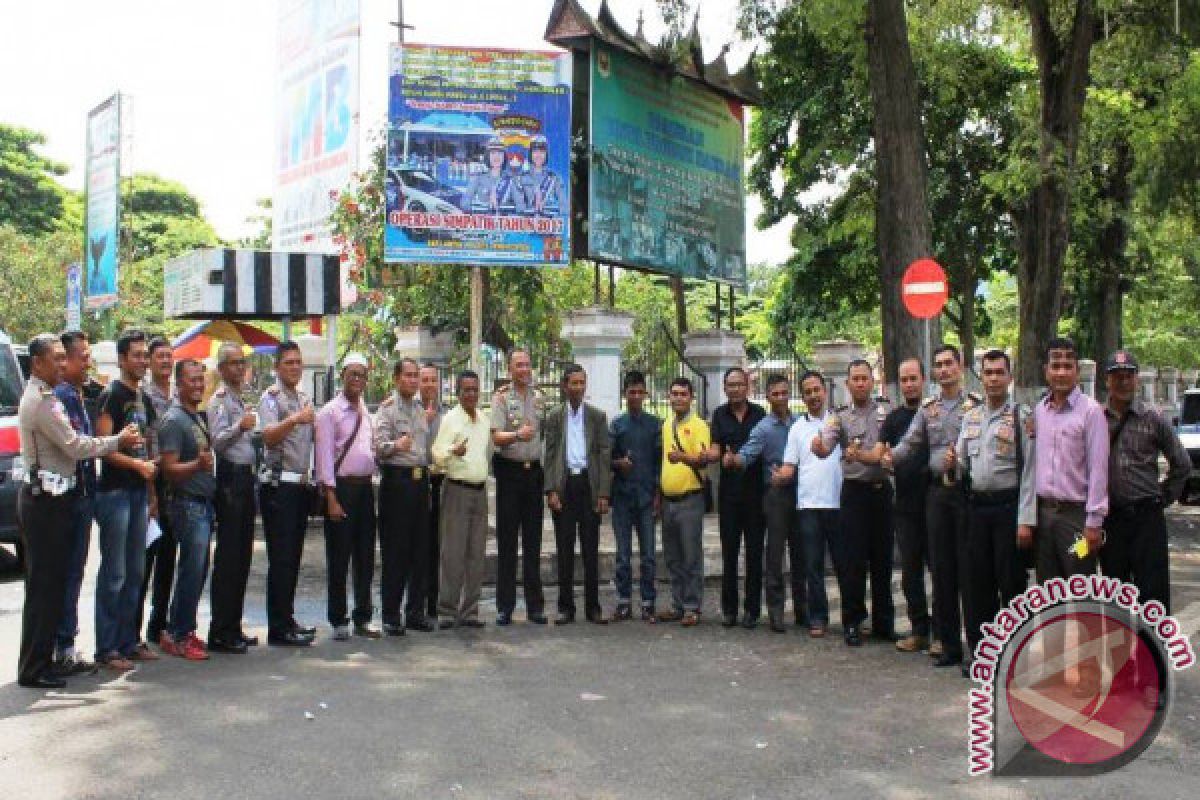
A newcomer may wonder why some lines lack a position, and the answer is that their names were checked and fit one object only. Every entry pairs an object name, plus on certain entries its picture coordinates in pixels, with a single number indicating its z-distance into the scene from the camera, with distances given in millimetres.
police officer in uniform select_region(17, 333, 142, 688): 6113
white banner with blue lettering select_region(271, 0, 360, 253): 19578
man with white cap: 7590
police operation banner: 12352
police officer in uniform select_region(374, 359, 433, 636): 7879
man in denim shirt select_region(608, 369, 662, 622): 8469
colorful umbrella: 15922
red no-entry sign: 10883
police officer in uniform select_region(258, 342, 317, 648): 7387
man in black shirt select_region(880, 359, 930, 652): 7285
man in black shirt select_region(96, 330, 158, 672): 6562
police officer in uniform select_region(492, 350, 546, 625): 8305
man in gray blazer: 8453
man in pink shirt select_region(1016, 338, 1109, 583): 5934
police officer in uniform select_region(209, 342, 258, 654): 7156
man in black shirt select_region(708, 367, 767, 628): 8227
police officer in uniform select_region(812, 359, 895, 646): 7609
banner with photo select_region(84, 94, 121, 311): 21422
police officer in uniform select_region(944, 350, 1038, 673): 6344
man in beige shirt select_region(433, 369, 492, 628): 8156
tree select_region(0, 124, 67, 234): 42625
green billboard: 13781
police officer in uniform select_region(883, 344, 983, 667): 6867
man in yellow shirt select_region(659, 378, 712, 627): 8406
